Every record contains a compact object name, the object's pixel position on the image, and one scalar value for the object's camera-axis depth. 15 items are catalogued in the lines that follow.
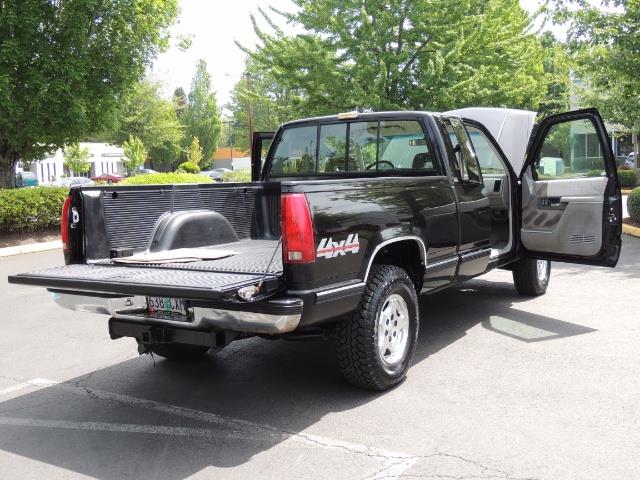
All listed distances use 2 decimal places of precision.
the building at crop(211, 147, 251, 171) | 86.56
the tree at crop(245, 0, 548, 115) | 17.75
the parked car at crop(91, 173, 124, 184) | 40.61
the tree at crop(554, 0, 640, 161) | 12.10
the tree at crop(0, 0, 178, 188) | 14.45
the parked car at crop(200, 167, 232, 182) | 47.65
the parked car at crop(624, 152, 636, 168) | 42.33
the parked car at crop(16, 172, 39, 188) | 32.51
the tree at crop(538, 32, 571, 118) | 14.35
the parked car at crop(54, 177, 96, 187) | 36.56
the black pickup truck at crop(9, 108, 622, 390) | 3.71
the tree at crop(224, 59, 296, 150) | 46.78
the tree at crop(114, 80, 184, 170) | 47.56
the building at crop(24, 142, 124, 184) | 56.05
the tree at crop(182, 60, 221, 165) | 64.88
